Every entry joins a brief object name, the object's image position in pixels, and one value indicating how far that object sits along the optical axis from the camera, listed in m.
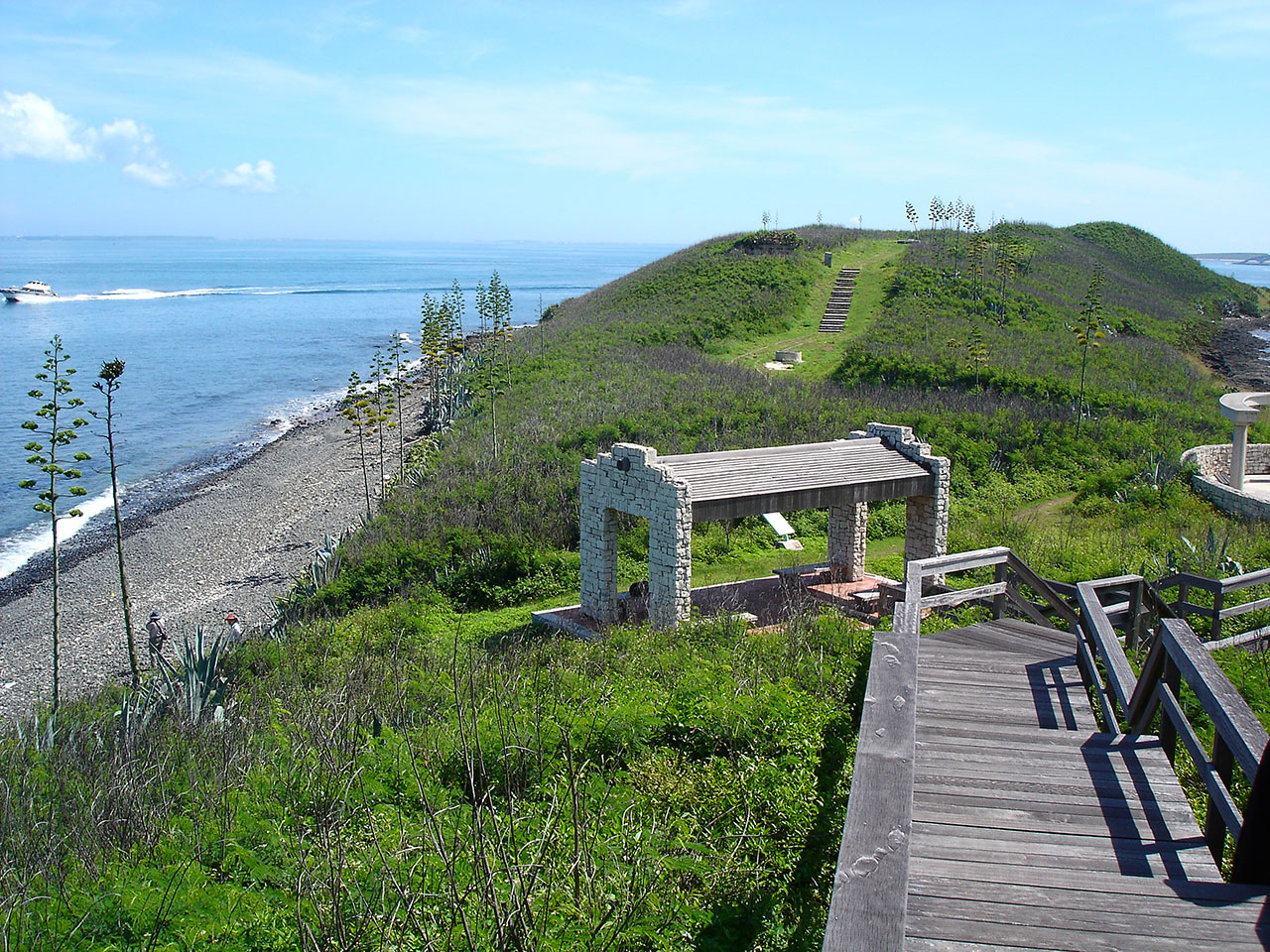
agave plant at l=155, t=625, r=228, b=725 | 12.48
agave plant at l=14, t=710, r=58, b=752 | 9.95
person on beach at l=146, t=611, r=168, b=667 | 17.55
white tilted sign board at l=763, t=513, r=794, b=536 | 20.02
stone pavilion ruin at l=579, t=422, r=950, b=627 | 15.15
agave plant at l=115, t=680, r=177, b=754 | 9.93
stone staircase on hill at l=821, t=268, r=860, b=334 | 43.45
